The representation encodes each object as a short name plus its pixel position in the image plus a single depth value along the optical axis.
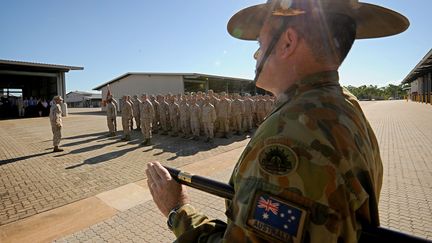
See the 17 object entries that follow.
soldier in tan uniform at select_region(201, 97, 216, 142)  12.05
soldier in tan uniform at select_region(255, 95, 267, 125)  16.89
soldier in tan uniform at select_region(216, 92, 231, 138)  13.35
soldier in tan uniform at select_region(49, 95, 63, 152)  10.12
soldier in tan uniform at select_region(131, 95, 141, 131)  16.16
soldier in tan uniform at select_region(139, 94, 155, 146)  11.66
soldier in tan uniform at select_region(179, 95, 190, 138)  13.53
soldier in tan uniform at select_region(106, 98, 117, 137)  13.82
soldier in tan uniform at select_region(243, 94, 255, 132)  15.28
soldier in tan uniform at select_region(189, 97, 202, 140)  12.66
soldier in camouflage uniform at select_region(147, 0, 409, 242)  0.83
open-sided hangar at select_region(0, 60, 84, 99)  26.44
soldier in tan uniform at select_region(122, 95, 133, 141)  12.95
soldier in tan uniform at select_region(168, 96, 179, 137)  14.34
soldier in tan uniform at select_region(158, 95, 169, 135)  15.02
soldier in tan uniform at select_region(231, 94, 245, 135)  14.24
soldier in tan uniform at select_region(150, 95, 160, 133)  15.84
